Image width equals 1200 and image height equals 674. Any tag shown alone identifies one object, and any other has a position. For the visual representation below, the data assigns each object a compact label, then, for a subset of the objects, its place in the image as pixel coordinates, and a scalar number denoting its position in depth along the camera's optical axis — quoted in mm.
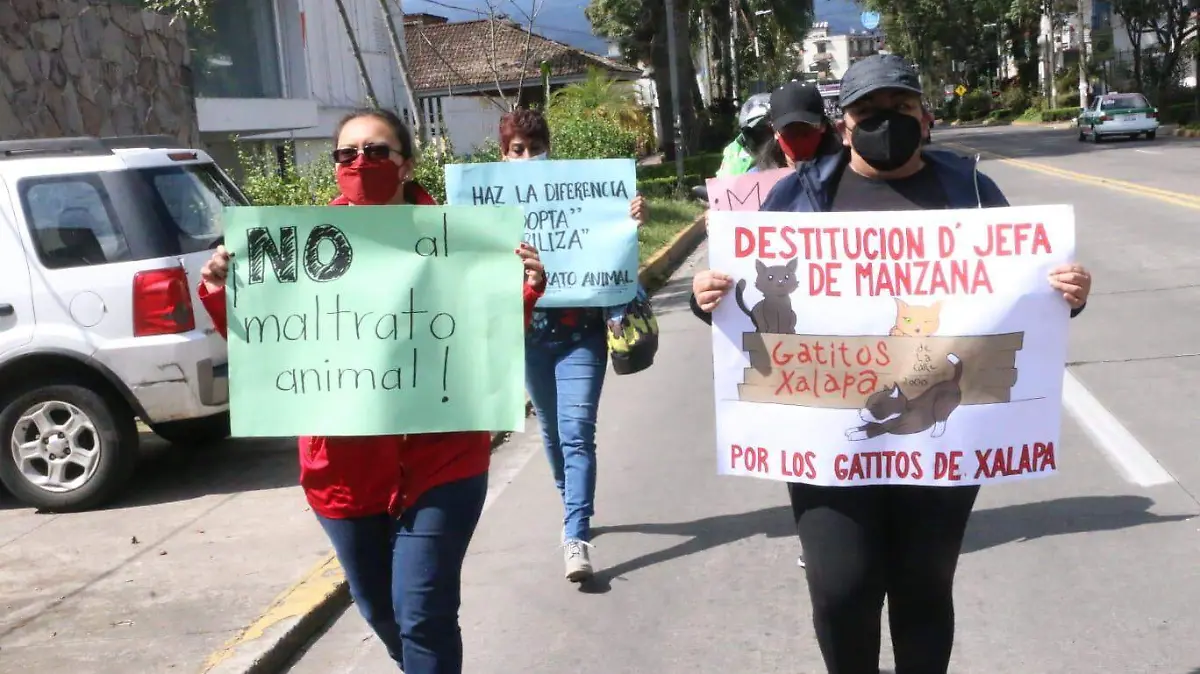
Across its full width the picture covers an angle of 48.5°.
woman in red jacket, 3367
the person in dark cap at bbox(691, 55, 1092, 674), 3244
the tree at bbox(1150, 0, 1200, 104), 50375
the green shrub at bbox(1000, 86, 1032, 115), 80625
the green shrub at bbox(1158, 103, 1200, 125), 47094
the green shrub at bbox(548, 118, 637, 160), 19703
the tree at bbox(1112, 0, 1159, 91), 51188
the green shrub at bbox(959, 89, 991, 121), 85125
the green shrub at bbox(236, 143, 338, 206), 10281
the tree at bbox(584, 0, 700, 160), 31516
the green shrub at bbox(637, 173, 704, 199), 26750
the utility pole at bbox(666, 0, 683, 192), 26303
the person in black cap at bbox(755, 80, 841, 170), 4922
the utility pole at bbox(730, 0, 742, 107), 49788
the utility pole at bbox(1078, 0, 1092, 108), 61906
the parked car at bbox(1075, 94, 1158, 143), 40531
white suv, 6934
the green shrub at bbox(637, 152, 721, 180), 30427
